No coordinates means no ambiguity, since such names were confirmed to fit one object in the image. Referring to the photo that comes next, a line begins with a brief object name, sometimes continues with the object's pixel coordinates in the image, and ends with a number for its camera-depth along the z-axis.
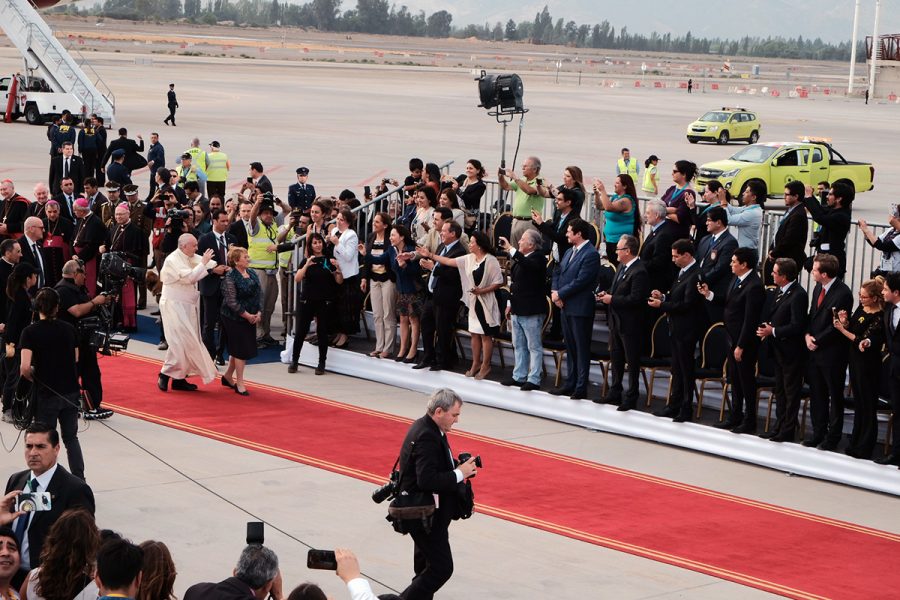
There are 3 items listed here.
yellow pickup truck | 32.12
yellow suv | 47.78
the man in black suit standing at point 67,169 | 25.88
